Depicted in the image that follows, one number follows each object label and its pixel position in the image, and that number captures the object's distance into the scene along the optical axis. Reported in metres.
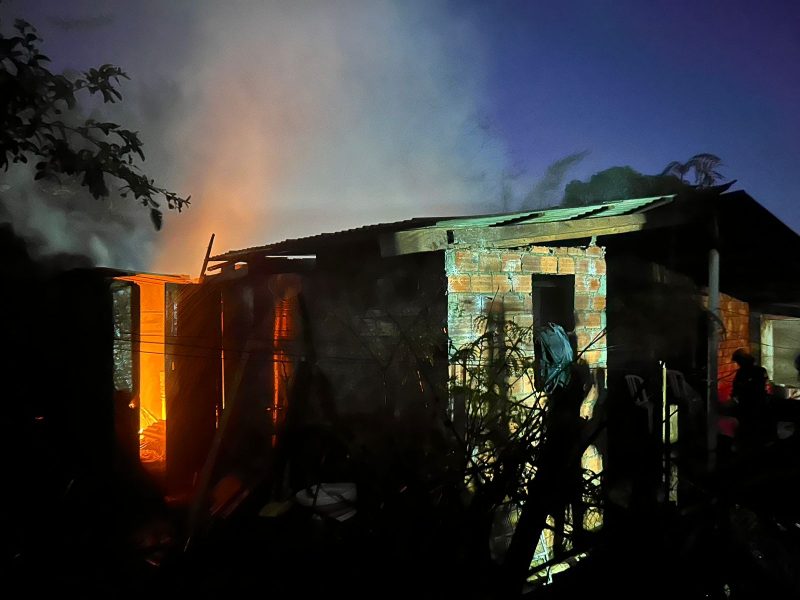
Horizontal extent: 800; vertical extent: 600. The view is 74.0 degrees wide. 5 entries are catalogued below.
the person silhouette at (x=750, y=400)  5.43
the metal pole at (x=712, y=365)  5.33
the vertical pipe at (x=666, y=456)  4.04
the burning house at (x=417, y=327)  4.90
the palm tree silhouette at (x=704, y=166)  17.80
